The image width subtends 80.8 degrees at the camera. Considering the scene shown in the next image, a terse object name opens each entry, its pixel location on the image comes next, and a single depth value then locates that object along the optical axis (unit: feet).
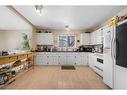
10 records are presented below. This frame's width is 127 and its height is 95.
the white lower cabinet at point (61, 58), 14.54
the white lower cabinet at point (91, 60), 12.30
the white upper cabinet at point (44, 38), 15.34
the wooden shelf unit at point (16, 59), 6.49
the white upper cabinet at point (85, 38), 15.53
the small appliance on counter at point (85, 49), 15.50
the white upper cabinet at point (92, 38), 13.71
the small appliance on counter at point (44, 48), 15.45
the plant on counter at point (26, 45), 13.80
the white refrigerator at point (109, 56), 6.01
